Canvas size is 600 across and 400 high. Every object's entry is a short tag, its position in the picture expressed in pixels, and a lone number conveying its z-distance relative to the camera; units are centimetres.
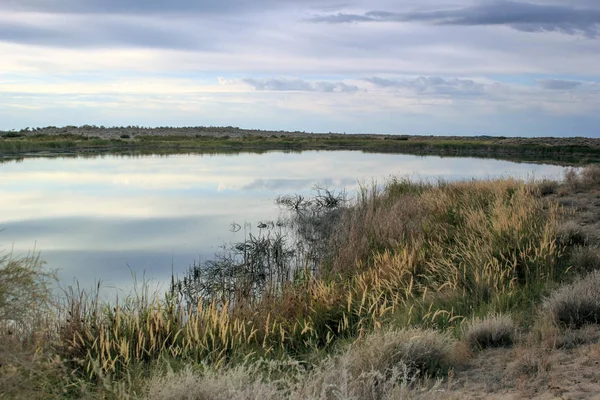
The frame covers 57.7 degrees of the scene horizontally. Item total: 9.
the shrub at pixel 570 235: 920
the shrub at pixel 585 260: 773
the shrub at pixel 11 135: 5868
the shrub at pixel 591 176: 1556
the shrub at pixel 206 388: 377
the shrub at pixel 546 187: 1542
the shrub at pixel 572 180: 1544
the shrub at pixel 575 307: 572
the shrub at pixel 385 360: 409
